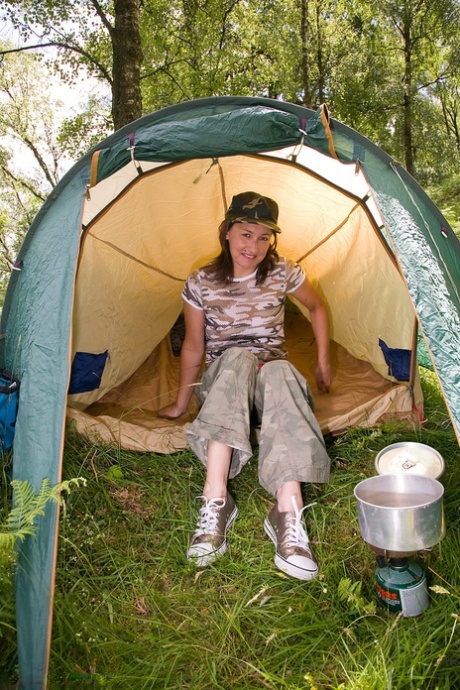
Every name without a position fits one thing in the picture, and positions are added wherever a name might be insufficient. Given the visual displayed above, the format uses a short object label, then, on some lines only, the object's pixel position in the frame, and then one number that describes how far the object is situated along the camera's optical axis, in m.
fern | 1.44
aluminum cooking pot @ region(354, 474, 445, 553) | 1.42
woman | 1.90
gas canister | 1.54
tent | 1.69
